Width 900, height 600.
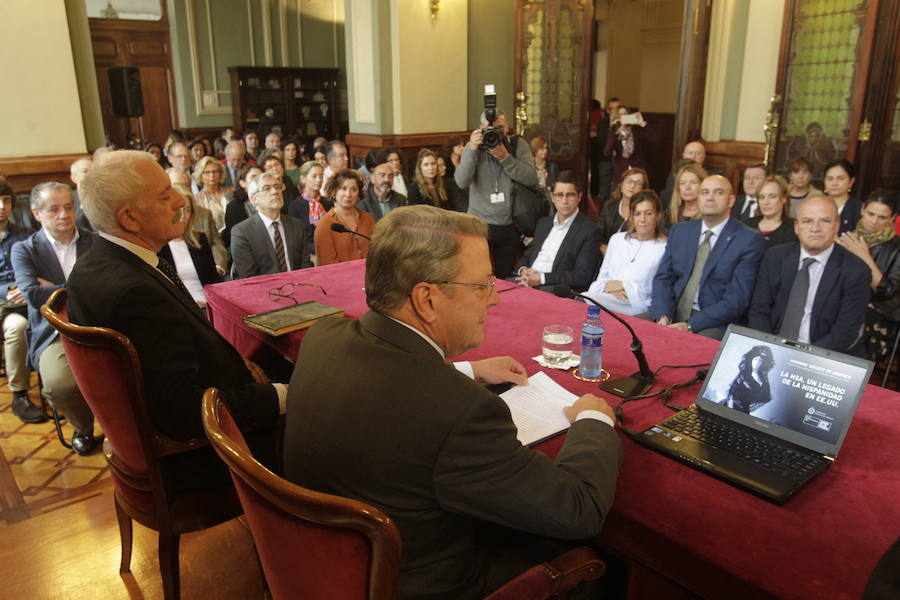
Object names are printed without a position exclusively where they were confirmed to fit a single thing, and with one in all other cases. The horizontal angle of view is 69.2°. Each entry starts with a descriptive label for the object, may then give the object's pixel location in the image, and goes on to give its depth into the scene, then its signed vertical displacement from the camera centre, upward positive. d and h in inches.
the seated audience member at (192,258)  135.6 -26.9
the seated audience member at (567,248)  149.1 -27.3
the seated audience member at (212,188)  189.2 -17.6
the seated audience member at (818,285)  106.4 -25.7
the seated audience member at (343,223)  149.2 -22.2
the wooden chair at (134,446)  62.1 -31.9
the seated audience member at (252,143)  331.0 -8.1
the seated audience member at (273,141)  312.5 -6.7
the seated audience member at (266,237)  144.7 -24.2
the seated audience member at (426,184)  209.5 -18.0
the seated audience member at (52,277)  109.3 -28.3
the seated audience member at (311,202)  192.4 -21.7
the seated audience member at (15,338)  127.0 -40.5
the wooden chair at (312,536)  35.4 -22.6
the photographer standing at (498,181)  178.7 -14.9
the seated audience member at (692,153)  229.1 -9.6
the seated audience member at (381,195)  185.8 -19.5
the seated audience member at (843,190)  180.7 -17.3
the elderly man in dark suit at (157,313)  65.8 -18.7
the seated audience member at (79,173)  164.6 -11.7
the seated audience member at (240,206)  179.8 -21.4
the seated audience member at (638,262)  135.2 -27.6
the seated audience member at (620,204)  174.7 -21.1
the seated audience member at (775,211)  149.5 -19.3
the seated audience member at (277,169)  187.5 -11.7
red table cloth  41.5 -27.0
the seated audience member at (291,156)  270.8 -11.9
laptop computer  52.0 -24.4
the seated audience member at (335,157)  232.1 -10.6
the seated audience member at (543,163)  261.6 -14.2
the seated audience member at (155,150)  298.0 -10.3
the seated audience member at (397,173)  219.3 -15.8
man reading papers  41.3 -19.3
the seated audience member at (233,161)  245.8 -12.8
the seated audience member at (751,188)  191.0 -17.7
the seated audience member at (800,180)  189.9 -15.4
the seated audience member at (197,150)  289.9 -10.1
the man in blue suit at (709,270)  119.2 -26.2
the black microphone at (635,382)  66.7 -26.0
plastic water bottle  71.1 -23.9
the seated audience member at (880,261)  128.9 -26.8
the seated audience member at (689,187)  167.2 -15.2
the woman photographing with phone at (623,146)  319.6 -9.3
